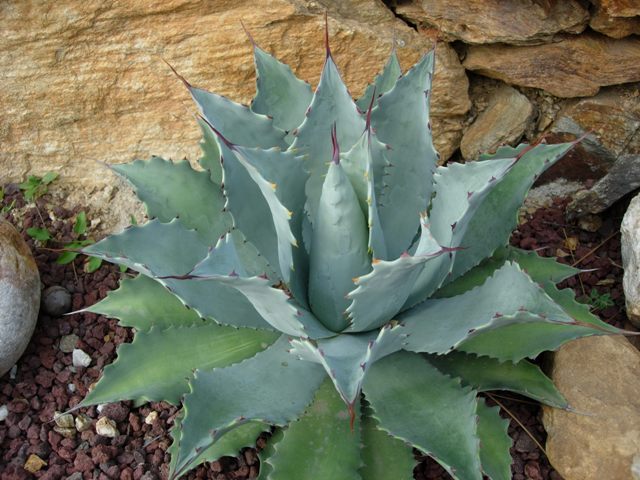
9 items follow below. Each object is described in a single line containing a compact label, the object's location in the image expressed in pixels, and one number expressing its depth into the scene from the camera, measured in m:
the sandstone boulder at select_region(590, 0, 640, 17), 1.75
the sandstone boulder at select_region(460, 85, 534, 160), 2.19
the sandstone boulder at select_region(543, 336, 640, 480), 1.58
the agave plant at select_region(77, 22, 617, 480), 1.34
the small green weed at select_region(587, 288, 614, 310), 1.91
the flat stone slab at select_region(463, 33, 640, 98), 1.96
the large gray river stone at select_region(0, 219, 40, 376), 1.84
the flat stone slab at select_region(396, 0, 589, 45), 1.91
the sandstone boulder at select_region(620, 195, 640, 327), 1.77
